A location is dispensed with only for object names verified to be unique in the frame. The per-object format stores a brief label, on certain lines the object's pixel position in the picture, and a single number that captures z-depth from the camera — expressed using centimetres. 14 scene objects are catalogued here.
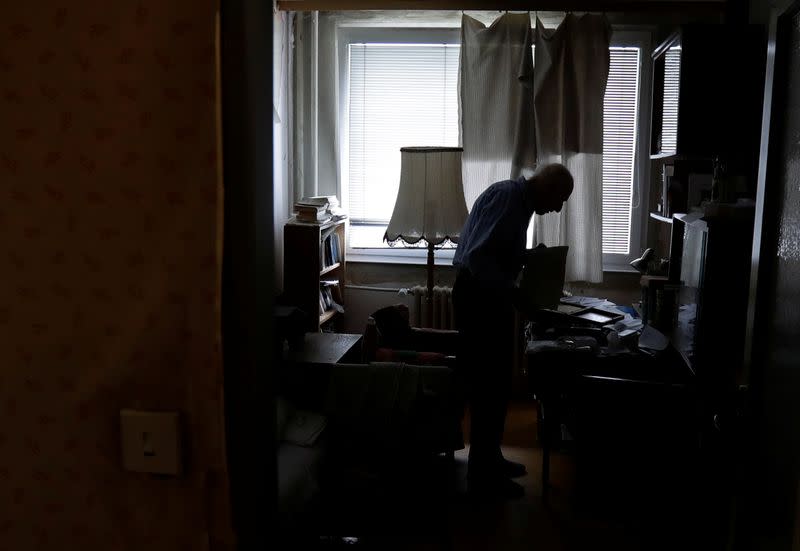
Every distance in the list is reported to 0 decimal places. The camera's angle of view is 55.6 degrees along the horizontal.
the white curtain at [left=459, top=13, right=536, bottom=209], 440
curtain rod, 408
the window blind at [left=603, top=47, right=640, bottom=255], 459
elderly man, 321
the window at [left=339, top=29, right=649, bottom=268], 462
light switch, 110
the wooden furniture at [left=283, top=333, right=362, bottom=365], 302
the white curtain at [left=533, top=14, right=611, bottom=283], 434
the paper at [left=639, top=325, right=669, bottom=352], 296
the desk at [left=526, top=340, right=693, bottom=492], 270
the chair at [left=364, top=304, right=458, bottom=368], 350
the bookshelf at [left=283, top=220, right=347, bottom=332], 413
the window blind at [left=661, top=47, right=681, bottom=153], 321
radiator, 458
